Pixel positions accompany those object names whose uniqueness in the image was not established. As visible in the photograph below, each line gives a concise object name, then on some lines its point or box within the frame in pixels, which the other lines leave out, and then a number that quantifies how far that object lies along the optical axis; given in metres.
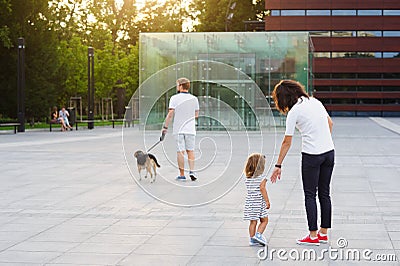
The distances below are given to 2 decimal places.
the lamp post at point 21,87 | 33.91
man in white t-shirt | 12.86
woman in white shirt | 7.52
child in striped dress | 7.66
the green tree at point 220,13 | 68.75
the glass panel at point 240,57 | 33.66
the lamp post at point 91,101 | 39.31
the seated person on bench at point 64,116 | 36.53
